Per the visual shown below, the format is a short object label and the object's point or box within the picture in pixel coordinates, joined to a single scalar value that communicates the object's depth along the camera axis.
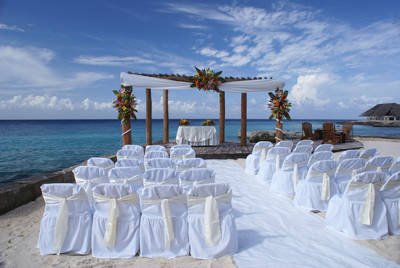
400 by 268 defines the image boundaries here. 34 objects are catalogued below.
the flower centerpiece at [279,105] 8.58
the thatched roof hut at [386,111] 32.47
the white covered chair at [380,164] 3.61
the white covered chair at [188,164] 3.82
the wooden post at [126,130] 7.56
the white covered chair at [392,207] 2.83
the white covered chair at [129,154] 5.24
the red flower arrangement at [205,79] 8.29
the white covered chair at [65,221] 2.39
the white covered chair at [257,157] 6.24
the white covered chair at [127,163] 3.97
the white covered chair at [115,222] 2.32
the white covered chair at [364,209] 2.71
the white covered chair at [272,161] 5.16
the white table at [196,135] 9.83
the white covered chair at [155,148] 5.71
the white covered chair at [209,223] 2.31
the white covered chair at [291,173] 4.37
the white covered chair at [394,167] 3.65
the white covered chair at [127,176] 3.12
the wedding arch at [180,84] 7.62
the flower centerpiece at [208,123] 10.15
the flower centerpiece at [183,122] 10.12
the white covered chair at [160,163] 3.91
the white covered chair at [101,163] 4.06
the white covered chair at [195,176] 2.92
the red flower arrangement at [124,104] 7.35
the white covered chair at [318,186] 3.53
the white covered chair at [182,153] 5.30
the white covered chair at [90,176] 3.13
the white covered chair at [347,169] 3.61
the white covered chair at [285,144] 6.38
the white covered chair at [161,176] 2.92
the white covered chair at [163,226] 2.30
